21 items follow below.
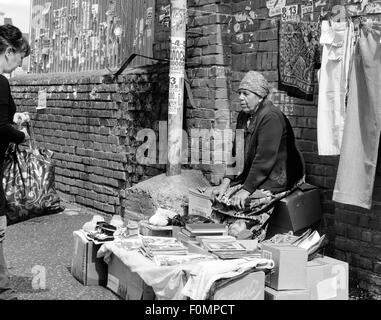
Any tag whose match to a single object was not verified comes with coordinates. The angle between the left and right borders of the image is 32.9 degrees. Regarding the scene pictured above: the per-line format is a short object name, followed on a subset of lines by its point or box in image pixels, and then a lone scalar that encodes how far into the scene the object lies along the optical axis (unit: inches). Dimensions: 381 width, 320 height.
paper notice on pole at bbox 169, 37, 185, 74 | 251.6
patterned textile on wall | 213.2
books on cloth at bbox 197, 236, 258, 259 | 173.3
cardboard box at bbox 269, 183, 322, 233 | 204.2
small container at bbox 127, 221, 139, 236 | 207.2
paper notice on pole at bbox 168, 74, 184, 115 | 252.1
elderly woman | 206.2
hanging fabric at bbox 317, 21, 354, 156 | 188.1
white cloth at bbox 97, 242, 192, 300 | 166.7
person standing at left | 164.7
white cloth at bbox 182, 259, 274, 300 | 156.3
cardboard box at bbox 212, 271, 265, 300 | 159.0
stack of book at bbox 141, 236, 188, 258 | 181.3
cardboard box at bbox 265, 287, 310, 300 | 165.8
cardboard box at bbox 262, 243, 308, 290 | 167.0
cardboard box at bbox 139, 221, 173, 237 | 209.3
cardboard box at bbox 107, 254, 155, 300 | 178.2
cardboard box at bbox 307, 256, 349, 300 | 174.1
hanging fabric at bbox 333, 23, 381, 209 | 177.0
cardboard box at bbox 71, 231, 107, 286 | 203.2
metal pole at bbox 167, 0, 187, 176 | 250.5
